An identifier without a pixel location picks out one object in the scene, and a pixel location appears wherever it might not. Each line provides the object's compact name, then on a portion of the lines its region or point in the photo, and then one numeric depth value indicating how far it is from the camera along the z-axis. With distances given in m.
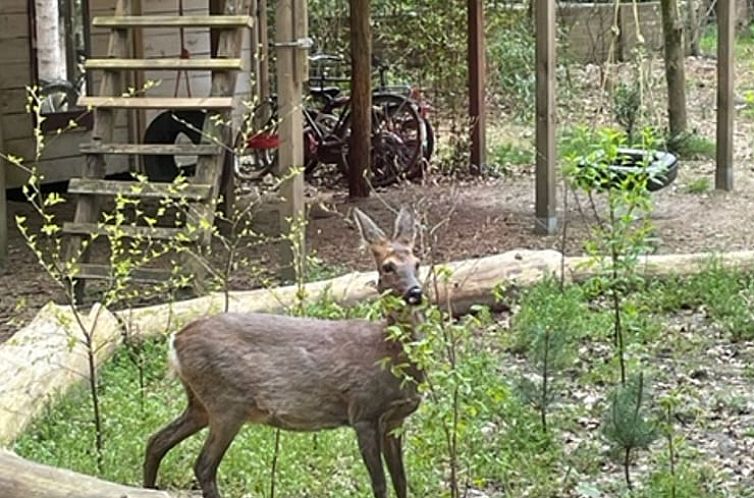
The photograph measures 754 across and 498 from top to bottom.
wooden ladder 7.75
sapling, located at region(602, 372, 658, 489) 4.94
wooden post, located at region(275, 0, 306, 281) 8.50
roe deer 4.53
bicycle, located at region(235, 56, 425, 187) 13.02
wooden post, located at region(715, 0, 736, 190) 11.98
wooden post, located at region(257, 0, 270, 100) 14.14
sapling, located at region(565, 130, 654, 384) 5.24
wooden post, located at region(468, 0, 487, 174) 13.77
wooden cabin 12.17
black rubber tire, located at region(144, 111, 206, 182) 12.01
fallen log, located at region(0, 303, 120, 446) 5.71
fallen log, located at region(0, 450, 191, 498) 3.84
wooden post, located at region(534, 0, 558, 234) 10.31
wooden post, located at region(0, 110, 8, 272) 9.48
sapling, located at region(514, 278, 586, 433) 5.70
